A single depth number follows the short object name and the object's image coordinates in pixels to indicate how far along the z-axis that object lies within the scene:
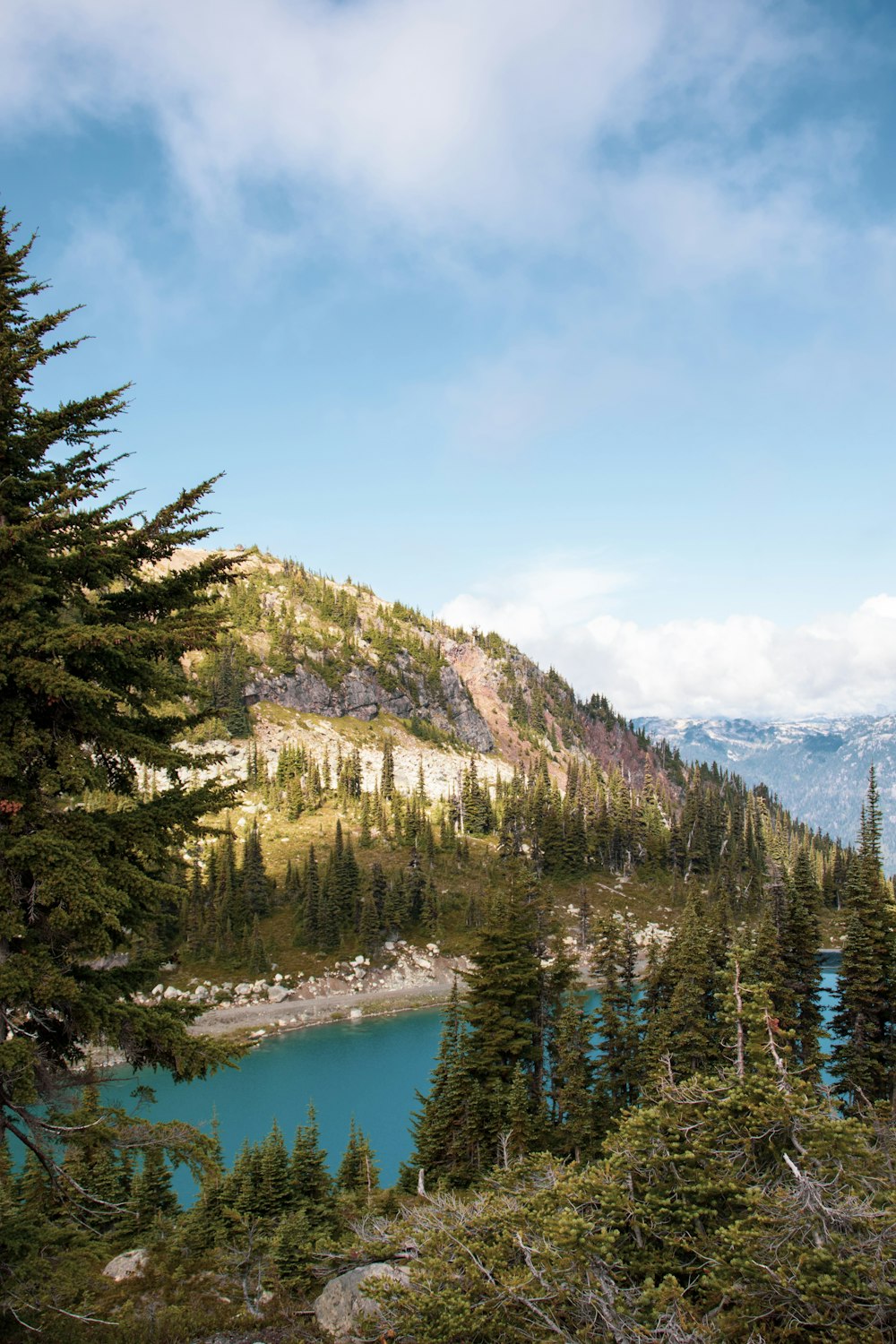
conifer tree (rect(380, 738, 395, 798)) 150.12
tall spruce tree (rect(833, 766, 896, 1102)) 34.88
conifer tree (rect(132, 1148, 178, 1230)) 31.84
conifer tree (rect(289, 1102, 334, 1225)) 31.56
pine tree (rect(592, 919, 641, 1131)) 34.41
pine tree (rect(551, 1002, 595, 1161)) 31.00
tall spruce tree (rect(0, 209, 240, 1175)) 10.06
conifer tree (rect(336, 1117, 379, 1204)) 33.00
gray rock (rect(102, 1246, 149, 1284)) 23.03
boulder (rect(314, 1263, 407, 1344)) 16.09
